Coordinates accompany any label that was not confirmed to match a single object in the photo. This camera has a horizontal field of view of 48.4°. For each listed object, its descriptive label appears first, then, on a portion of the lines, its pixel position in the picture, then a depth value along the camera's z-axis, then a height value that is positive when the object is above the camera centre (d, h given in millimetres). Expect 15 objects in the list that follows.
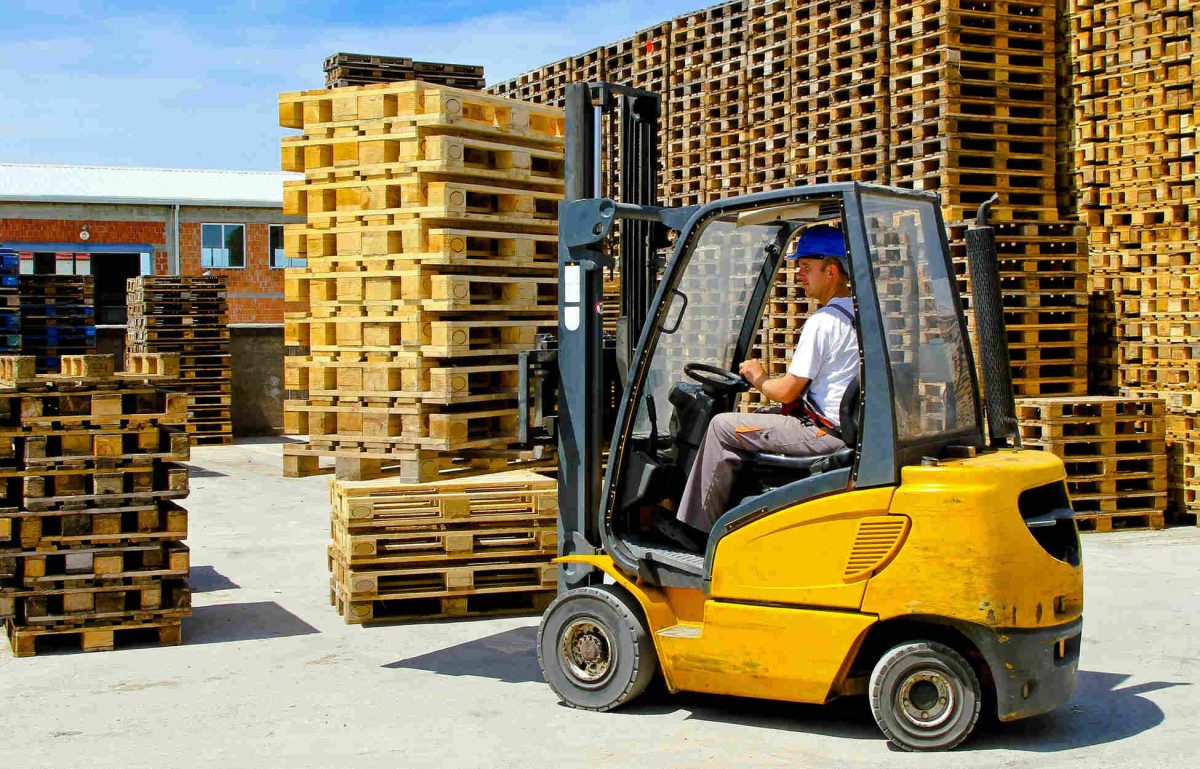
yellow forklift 4965 -640
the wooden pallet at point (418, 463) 11156 -932
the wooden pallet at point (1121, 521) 10508 -1347
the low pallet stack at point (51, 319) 20562 +604
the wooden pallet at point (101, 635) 6844 -1458
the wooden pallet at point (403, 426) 10992 -592
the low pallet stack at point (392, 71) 16094 +3448
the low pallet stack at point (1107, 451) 10484 -787
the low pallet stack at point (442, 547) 7387 -1074
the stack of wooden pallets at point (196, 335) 18188 +314
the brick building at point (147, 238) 31047 +2828
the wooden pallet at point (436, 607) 7414 -1433
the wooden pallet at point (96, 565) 6871 -1083
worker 5348 -177
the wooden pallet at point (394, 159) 10719 +1636
